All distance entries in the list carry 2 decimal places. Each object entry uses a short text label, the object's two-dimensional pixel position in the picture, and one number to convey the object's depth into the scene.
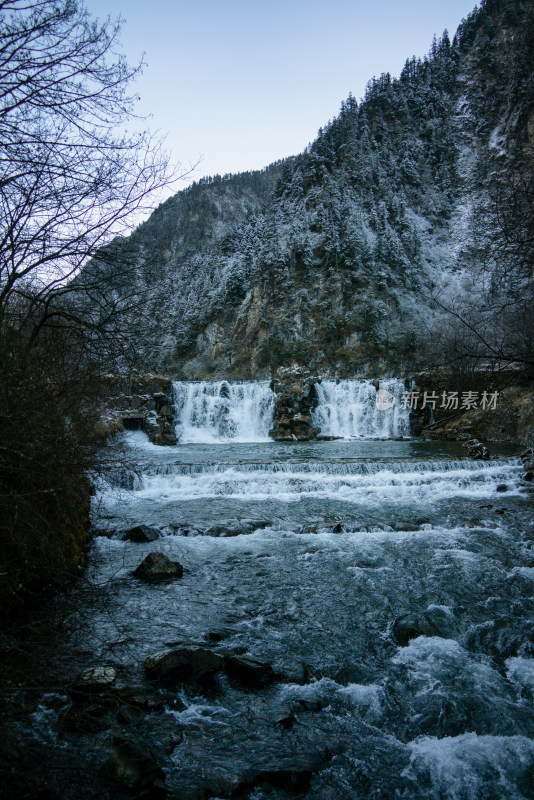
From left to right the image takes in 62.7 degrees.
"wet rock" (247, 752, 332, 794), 3.16
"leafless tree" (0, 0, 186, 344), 3.08
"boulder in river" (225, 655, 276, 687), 4.34
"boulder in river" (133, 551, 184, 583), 6.77
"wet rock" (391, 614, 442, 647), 5.24
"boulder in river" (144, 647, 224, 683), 4.25
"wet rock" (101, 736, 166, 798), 2.85
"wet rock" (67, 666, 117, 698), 3.79
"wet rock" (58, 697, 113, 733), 3.42
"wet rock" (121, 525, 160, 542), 8.80
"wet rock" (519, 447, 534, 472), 14.63
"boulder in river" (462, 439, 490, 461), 16.72
